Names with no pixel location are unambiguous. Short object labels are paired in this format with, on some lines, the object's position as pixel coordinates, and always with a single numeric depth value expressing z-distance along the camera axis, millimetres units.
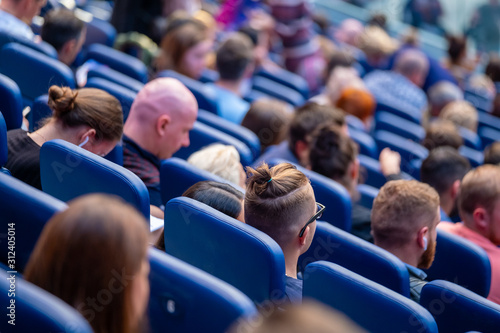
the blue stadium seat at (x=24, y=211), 2666
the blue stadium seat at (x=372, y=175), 6074
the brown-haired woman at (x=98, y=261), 2008
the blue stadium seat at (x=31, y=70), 5228
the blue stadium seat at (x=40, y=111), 4577
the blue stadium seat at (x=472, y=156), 7795
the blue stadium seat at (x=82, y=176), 3191
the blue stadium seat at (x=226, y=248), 2923
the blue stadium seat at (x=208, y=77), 8525
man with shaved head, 4769
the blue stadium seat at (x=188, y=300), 2303
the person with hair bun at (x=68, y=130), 3865
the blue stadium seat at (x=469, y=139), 8880
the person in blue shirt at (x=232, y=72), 7350
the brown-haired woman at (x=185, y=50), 7723
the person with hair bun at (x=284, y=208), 3332
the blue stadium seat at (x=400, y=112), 9603
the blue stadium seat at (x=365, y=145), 6927
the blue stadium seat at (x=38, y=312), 1878
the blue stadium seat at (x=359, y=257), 3465
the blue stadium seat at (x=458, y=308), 3328
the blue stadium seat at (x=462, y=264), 4024
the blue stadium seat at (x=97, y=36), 8258
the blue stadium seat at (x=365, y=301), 2880
